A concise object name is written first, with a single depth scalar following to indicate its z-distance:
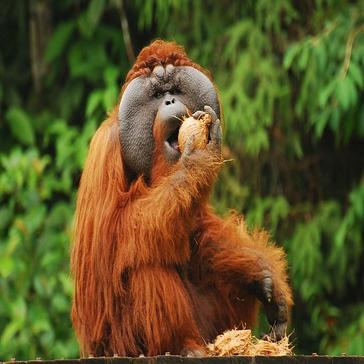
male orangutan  10.80
